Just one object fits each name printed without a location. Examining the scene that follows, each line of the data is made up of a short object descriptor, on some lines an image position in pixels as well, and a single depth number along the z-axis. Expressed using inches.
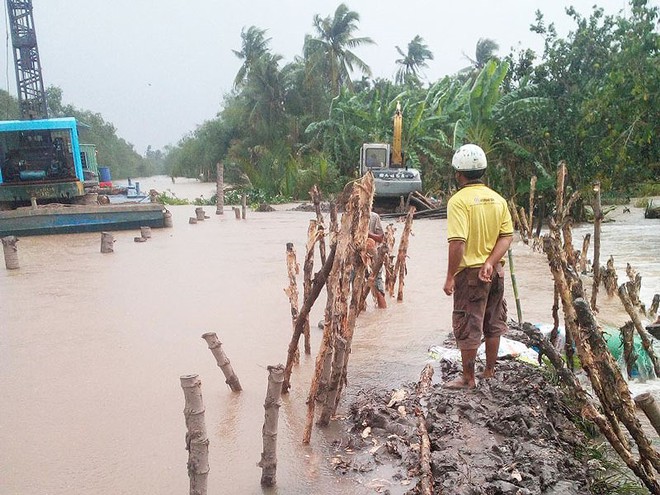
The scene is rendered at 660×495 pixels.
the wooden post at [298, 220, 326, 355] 184.6
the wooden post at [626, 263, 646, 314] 215.2
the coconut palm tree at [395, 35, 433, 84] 1667.1
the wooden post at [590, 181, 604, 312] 237.5
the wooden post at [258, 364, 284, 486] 119.0
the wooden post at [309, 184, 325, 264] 207.3
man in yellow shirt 144.7
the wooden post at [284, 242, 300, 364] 193.9
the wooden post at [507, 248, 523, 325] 215.5
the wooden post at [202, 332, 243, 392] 162.4
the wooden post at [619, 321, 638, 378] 176.1
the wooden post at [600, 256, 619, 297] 227.3
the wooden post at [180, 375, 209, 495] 105.6
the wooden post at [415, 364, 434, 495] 108.3
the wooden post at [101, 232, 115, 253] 501.7
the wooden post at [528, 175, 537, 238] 393.9
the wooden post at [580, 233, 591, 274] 314.2
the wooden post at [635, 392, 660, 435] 95.7
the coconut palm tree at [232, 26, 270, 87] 1491.1
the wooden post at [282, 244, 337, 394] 146.8
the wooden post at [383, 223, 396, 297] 276.8
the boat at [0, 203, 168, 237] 593.0
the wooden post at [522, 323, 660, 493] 108.2
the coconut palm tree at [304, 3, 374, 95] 1272.1
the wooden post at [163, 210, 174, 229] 692.7
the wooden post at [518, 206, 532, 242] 422.6
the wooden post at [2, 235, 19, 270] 426.3
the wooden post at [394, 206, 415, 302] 280.7
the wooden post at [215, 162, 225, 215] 867.4
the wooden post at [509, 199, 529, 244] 408.5
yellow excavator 733.9
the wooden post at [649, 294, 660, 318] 224.5
